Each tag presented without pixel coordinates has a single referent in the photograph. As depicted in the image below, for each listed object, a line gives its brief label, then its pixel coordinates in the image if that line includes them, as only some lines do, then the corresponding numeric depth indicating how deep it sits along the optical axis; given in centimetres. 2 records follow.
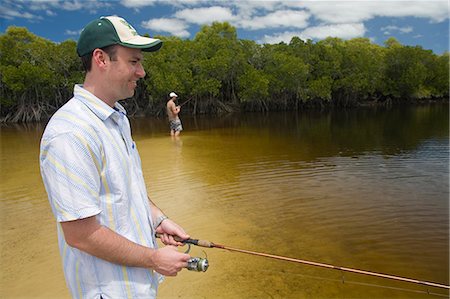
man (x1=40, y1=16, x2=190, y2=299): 136
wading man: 1306
